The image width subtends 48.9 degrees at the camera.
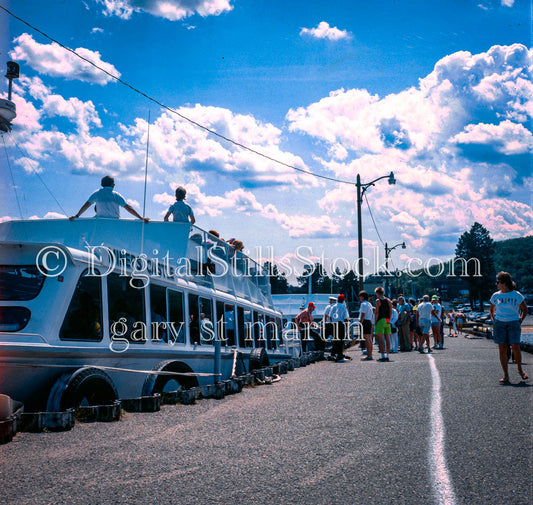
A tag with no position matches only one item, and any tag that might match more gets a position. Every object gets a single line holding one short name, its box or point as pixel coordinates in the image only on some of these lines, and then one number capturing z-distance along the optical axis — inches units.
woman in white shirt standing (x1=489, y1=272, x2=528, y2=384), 402.9
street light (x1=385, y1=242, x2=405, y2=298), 2315.7
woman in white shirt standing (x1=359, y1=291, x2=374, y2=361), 659.4
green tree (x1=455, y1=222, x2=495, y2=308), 4948.3
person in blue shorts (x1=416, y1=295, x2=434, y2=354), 764.6
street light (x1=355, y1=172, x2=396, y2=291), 1275.8
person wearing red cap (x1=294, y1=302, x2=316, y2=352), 718.3
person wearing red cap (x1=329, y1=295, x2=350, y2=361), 655.8
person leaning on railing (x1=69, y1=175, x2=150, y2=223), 414.6
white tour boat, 261.4
